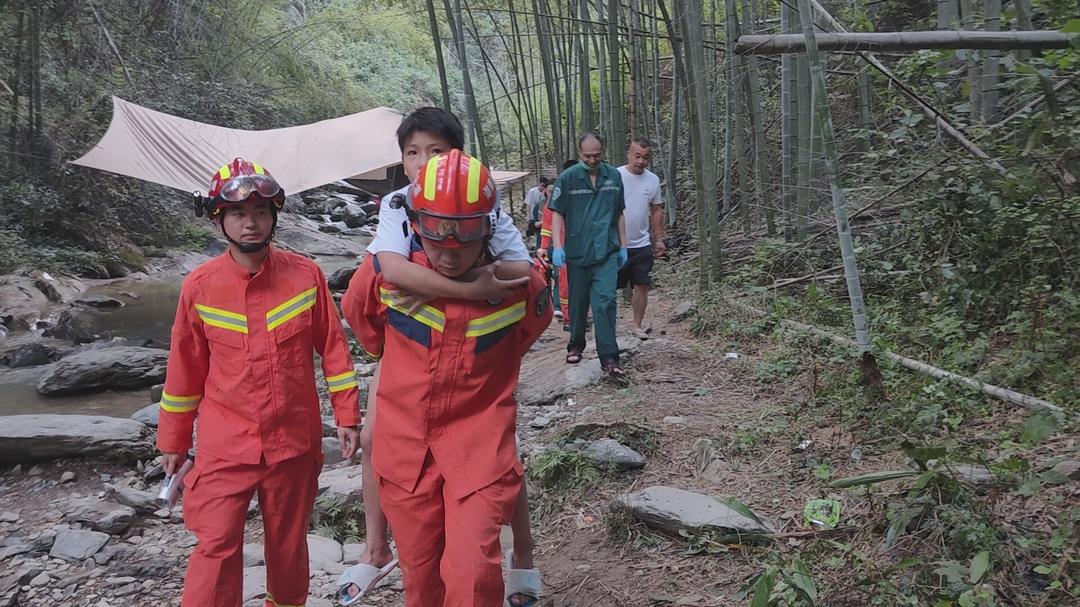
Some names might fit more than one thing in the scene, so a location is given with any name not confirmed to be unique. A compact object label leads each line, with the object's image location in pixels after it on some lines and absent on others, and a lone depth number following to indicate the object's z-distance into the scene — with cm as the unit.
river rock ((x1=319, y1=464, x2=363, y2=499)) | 370
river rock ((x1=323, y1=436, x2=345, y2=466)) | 441
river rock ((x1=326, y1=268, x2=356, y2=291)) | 1170
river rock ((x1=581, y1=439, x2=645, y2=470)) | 353
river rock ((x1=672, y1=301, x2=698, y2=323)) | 661
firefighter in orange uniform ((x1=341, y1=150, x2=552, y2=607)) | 199
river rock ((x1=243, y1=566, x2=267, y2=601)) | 295
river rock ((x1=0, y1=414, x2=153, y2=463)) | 450
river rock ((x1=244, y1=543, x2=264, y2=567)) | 325
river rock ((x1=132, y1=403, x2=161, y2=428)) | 542
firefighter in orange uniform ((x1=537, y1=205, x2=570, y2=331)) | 516
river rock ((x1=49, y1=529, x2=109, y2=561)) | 337
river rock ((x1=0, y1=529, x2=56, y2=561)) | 343
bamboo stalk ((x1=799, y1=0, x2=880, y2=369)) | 322
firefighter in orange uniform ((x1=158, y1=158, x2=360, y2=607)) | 232
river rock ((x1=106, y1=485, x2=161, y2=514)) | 385
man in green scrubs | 488
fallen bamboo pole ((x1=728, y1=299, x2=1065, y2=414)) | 302
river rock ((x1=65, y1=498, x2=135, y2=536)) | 364
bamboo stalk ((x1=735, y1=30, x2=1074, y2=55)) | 248
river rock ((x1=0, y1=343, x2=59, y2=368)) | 812
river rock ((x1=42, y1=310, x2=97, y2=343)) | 936
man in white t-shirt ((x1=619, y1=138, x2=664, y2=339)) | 567
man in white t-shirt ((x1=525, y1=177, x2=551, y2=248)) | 914
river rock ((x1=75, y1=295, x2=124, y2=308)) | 1148
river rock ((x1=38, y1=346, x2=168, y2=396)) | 684
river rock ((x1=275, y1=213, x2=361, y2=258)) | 1766
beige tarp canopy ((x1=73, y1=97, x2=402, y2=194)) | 1129
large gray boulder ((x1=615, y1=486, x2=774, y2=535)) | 275
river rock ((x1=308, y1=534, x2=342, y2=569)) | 323
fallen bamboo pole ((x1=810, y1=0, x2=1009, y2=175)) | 409
